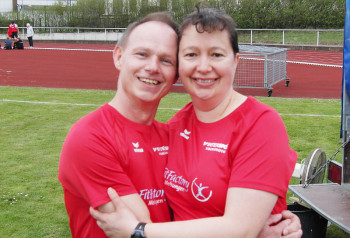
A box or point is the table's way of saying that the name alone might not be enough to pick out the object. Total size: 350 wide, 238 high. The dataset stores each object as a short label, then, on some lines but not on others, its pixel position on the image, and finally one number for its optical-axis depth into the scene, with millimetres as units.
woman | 2088
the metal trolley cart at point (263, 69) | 14391
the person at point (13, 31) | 34469
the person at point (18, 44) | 34262
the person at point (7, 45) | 33781
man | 2205
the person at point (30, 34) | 36188
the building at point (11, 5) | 55906
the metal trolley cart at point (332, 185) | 4137
